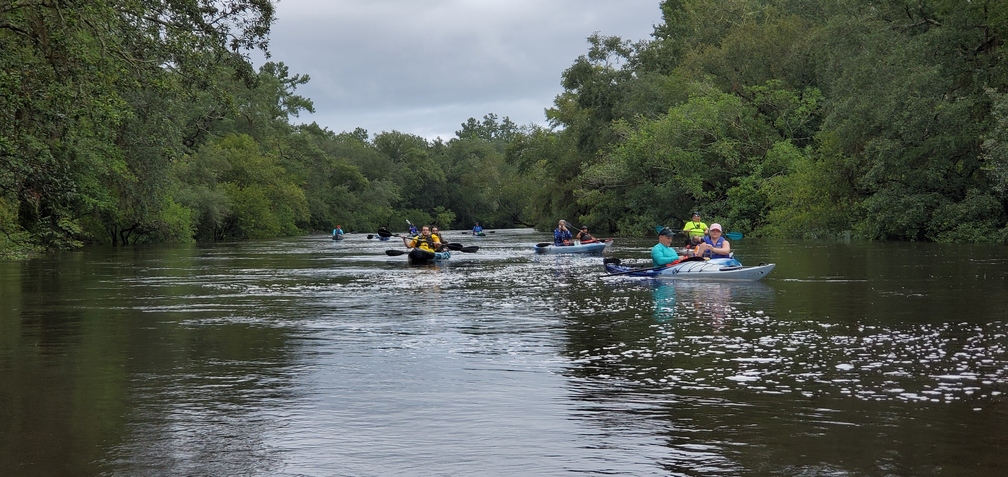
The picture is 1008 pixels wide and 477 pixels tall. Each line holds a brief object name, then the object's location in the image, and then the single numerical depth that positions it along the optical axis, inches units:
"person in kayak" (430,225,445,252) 1328.0
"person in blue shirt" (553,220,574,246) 1513.3
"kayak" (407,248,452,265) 1249.4
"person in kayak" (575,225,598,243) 1524.4
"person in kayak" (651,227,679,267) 882.8
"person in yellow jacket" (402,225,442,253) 1288.1
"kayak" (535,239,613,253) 1473.9
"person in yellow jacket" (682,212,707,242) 1071.6
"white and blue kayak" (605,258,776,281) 846.5
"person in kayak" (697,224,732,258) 885.8
